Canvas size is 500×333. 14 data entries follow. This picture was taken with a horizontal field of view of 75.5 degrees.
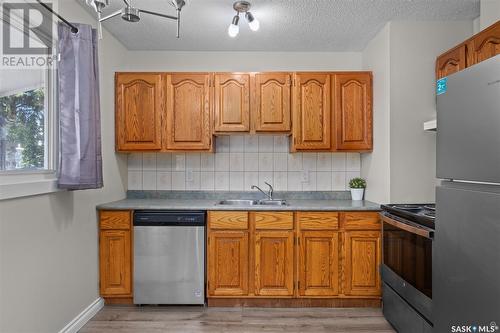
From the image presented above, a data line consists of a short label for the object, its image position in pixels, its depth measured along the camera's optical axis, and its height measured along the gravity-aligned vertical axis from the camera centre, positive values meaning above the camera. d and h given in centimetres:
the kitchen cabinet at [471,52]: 197 +77
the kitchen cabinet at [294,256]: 282 -80
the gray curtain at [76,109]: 214 +38
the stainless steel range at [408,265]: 193 -69
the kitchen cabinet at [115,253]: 284 -78
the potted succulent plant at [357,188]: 326 -24
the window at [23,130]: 179 +21
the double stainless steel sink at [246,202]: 330 -38
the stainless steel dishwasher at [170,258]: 280 -81
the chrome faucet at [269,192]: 340 -29
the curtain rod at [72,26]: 201 +91
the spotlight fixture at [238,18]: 242 +111
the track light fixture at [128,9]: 159 +80
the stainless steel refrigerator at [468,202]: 120 -16
